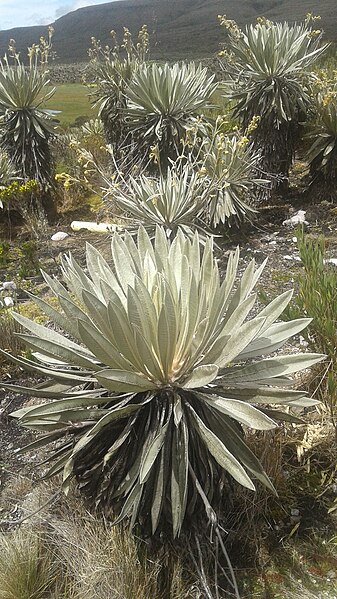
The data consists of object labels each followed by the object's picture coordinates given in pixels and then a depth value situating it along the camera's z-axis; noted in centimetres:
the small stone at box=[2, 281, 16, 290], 424
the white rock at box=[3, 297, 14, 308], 384
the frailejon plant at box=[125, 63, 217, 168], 558
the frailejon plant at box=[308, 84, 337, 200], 536
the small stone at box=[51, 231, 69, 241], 562
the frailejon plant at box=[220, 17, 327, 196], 539
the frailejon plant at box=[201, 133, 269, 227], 464
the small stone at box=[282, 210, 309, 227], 509
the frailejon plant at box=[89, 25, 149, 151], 656
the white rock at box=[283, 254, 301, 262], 430
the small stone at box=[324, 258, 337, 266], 381
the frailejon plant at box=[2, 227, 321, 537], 170
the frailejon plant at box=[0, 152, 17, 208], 598
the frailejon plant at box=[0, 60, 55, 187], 596
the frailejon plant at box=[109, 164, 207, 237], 439
